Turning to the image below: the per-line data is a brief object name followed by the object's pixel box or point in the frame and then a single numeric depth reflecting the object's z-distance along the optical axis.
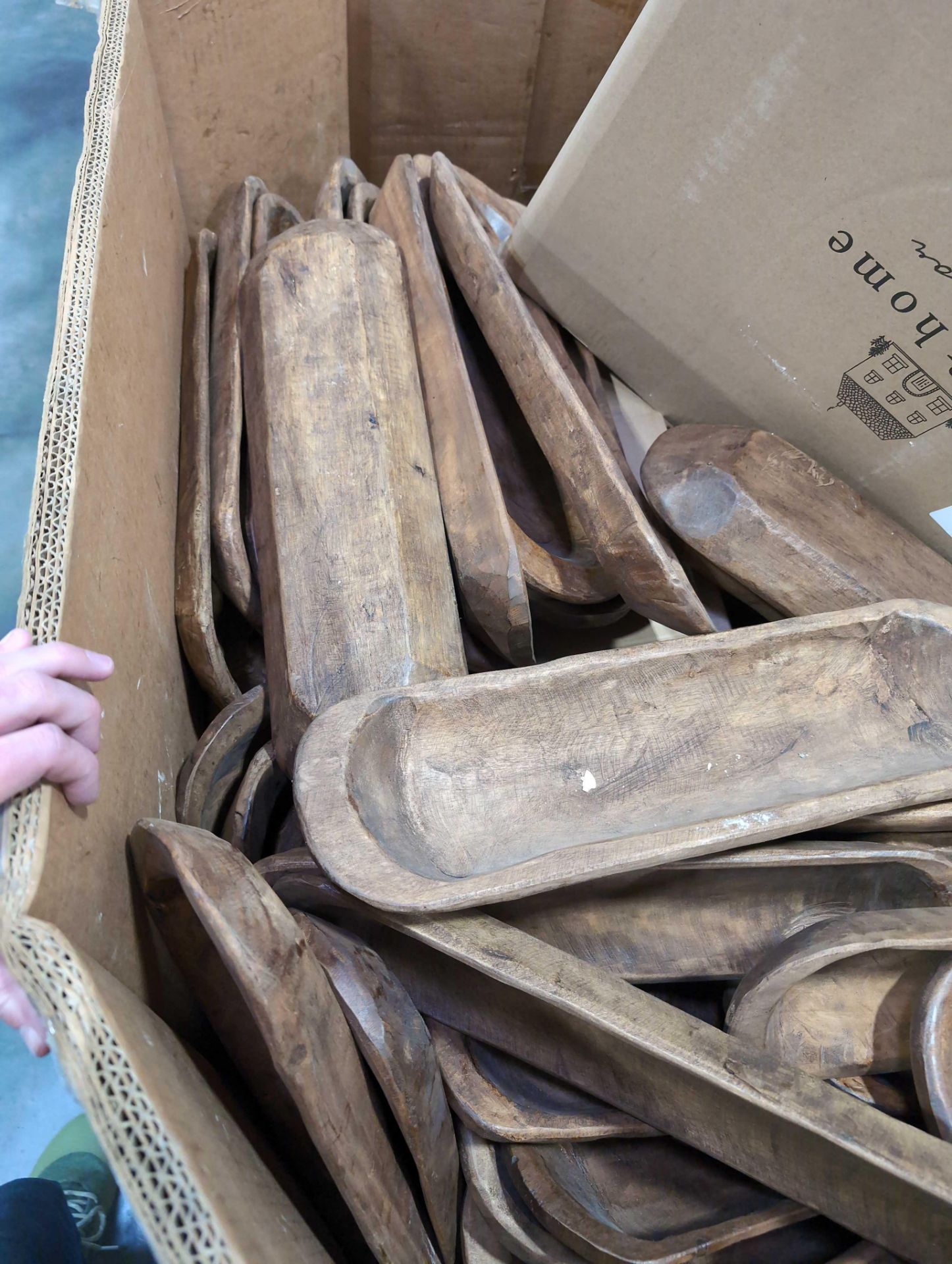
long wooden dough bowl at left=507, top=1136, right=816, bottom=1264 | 0.46
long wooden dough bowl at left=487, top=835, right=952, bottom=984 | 0.54
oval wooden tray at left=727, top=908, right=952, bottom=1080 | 0.47
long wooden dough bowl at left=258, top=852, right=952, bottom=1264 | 0.41
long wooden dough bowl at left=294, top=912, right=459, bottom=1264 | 0.45
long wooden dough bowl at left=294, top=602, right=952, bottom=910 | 0.51
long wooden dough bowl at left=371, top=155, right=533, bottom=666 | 0.60
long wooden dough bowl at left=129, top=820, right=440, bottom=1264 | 0.40
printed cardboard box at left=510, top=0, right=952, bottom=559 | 0.54
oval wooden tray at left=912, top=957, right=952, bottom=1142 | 0.46
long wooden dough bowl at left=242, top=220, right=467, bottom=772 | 0.56
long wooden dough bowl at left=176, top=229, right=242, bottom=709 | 0.62
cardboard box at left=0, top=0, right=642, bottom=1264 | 0.36
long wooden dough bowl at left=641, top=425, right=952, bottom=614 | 0.61
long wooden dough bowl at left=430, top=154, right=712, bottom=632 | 0.59
